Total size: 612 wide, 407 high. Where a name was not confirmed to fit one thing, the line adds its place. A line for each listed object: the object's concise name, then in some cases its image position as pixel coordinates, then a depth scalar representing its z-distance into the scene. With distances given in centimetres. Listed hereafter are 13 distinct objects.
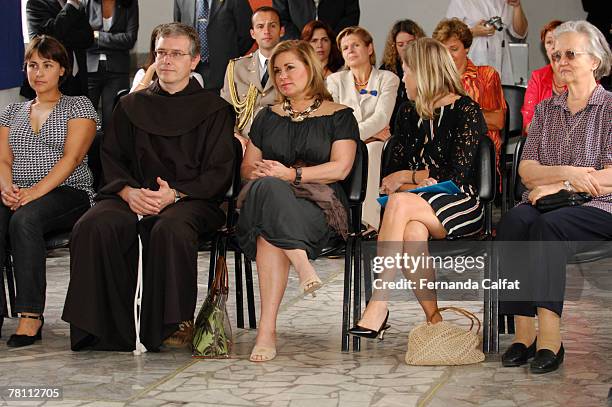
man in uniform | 958
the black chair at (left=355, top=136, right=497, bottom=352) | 673
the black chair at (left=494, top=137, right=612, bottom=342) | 716
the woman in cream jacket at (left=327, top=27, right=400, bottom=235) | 980
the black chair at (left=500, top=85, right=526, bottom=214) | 1001
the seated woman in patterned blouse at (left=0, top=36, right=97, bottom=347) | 749
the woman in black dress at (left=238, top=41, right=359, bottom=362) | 676
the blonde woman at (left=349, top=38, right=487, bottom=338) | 679
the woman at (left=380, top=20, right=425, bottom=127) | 1073
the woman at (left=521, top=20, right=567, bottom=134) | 930
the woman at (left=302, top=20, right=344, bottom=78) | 1090
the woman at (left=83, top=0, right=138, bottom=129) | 1242
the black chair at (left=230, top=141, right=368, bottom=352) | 689
